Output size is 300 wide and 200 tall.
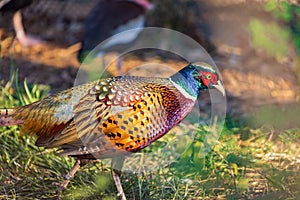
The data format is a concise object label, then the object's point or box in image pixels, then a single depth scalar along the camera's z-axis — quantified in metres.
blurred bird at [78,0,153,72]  12.55
